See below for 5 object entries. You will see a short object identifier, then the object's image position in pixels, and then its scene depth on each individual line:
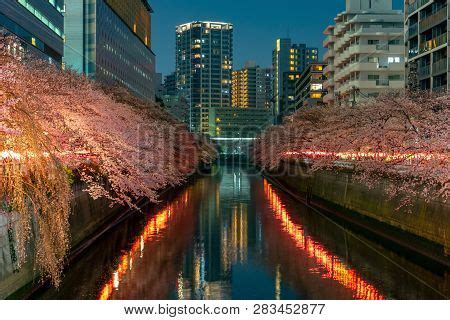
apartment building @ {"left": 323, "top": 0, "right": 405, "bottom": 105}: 95.62
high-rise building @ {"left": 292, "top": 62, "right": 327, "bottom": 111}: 152.12
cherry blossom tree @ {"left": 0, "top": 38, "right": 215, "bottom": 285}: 15.98
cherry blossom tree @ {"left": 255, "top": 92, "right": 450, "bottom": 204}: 26.19
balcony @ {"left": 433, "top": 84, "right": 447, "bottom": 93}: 62.08
